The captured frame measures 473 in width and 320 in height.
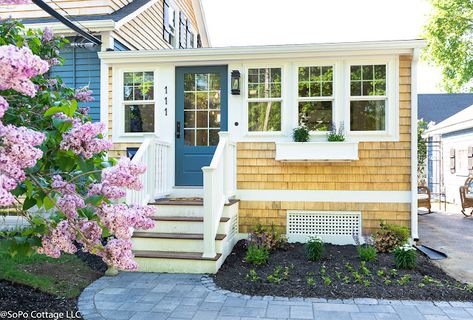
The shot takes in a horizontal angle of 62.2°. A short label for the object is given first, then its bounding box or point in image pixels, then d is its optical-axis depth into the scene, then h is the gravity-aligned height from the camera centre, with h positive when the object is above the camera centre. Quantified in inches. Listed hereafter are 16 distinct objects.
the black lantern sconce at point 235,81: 236.4 +47.2
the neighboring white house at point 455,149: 468.9 +13.0
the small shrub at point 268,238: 210.1 -43.2
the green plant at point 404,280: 158.8 -49.7
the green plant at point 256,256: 185.8 -46.3
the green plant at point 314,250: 192.9 -44.9
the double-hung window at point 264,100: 237.9 +36.1
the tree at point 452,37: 588.1 +186.8
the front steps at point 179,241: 178.7 -39.3
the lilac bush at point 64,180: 66.5 -4.9
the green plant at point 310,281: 158.9 -50.0
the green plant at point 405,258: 178.5 -45.4
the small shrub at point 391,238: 206.4 -41.7
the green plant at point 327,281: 158.6 -49.7
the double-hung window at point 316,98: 233.5 +36.7
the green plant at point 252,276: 163.6 -49.8
